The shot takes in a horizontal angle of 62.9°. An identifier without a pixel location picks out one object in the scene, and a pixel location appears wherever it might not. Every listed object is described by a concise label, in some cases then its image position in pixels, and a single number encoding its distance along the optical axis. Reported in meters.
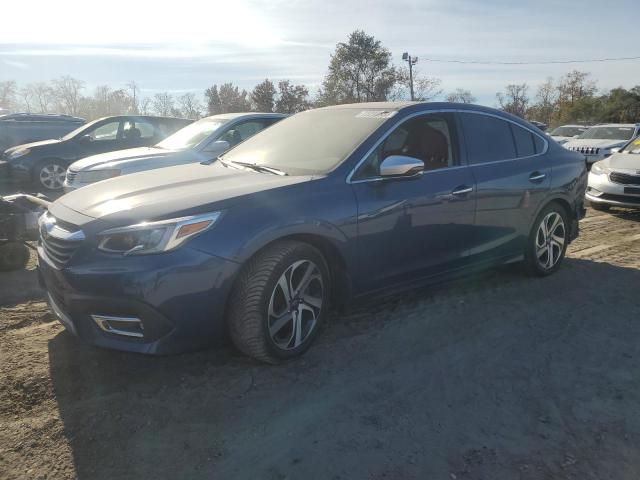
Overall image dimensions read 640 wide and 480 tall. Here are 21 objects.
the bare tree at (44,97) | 84.38
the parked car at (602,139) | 15.48
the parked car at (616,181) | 8.29
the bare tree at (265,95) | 51.78
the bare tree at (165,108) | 62.83
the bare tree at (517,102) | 59.28
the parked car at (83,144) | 10.16
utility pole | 43.59
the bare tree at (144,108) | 66.32
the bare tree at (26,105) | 83.38
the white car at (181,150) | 7.12
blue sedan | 2.84
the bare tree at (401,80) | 44.97
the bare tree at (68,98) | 82.12
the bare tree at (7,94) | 80.68
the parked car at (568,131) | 20.45
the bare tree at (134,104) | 78.66
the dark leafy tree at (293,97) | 50.53
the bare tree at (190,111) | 63.22
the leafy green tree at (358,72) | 43.94
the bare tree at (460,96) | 47.00
